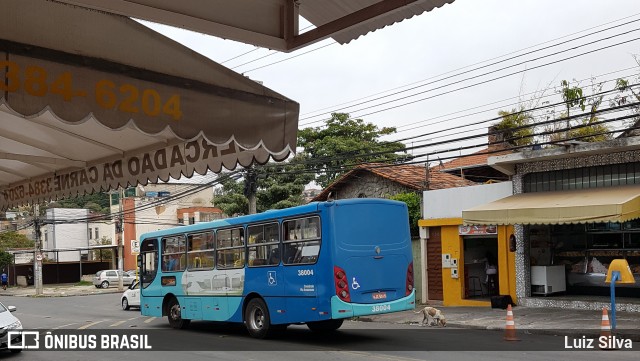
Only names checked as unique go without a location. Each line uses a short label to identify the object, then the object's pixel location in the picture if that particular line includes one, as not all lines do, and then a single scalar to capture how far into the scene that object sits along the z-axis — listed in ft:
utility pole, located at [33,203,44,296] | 142.61
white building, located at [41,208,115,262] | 237.66
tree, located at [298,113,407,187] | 147.02
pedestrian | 182.70
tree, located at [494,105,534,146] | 82.87
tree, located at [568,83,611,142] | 72.57
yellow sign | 48.42
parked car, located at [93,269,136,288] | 169.37
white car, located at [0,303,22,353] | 47.47
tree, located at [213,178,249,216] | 135.74
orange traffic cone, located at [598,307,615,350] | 45.16
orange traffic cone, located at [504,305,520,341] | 50.37
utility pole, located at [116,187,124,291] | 147.84
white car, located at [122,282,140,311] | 99.86
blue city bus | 48.93
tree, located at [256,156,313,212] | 134.31
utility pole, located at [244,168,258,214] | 95.76
